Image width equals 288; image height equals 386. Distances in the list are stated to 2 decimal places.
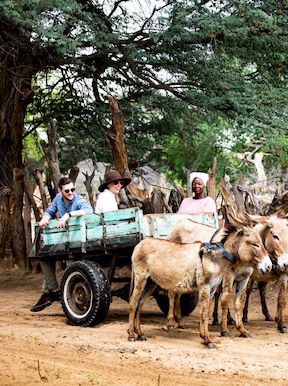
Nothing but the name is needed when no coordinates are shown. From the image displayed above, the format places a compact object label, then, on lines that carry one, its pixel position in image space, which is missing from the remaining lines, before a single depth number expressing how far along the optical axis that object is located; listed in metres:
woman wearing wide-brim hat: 10.40
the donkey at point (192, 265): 8.49
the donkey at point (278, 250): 9.42
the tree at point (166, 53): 12.62
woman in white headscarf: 10.55
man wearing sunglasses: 10.47
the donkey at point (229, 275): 9.00
